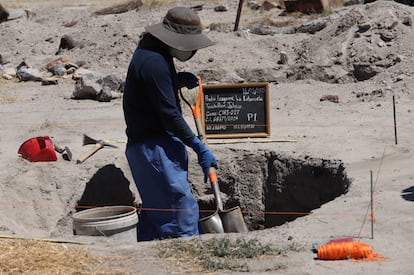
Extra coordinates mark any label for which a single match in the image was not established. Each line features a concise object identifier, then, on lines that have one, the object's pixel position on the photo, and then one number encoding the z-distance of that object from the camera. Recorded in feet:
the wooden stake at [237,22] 64.72
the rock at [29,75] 52.60
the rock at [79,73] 52.37
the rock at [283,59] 52.14
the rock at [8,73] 54.08
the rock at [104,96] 45.44
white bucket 24.00
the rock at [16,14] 80.64
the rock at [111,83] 47.88
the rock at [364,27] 50.37
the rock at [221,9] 90.94
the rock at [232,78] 48.98
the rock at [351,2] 76.64
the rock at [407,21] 50.67
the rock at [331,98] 42.27
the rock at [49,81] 51.36
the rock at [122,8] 86.00
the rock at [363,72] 47.52
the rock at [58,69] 53.52
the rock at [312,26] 57.57
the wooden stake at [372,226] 21.06
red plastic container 31.60
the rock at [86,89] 46.09
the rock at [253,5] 92.39
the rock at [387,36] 49.57
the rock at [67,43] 60.95
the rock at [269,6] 89.51
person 23.40
